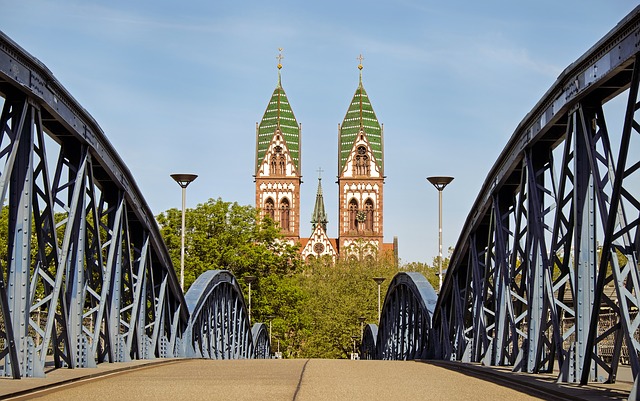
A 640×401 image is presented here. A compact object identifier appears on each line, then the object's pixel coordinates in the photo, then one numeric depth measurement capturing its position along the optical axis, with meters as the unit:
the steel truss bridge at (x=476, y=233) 12.48
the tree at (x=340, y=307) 87.69
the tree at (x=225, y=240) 62.62
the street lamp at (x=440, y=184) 34.53
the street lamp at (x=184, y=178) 35.66
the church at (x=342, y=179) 168.88
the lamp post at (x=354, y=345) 86.40
